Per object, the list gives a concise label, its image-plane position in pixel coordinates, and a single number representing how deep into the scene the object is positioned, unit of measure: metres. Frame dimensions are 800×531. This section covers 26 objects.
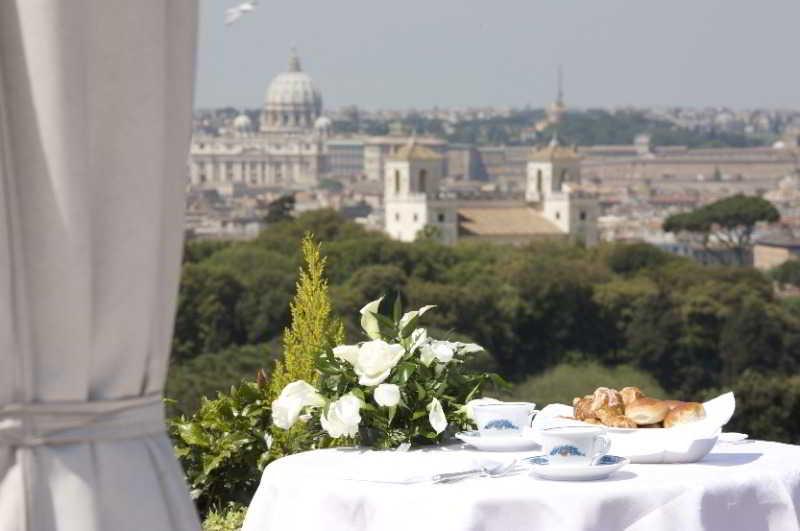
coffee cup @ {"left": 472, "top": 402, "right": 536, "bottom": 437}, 5.21
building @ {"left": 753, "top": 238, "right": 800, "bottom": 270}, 143.58
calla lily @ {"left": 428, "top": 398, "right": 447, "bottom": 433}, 5.29
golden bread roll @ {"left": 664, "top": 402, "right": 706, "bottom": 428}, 5.07
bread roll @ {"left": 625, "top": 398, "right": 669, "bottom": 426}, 5.13
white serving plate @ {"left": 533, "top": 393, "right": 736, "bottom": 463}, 4.88
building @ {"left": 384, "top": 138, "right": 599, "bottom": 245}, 157.33
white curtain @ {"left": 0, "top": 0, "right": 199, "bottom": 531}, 3.04
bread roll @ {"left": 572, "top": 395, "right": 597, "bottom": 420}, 5.28
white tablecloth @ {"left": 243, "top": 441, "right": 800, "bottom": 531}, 4.50
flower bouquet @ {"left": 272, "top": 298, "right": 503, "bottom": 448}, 5.27
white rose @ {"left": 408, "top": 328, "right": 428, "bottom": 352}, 5.50
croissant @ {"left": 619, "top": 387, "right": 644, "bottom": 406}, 5.29
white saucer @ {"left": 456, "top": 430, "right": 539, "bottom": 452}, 5.19
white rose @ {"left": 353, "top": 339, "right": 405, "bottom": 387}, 5.33
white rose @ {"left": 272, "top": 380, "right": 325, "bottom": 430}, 5.34
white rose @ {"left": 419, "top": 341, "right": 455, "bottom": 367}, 5.51
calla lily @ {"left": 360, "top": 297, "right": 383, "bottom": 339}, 5.61
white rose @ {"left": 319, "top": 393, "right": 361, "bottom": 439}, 5.19
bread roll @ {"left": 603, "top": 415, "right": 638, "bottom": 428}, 5.16
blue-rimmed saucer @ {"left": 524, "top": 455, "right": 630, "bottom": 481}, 4.62
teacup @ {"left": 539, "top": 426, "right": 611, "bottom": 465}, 4.62
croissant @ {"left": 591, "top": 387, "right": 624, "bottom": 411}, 5.27
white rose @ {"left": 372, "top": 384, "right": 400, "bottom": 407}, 5.23
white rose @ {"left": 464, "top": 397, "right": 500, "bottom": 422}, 5.33
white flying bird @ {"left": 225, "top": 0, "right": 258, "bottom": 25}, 35.01
